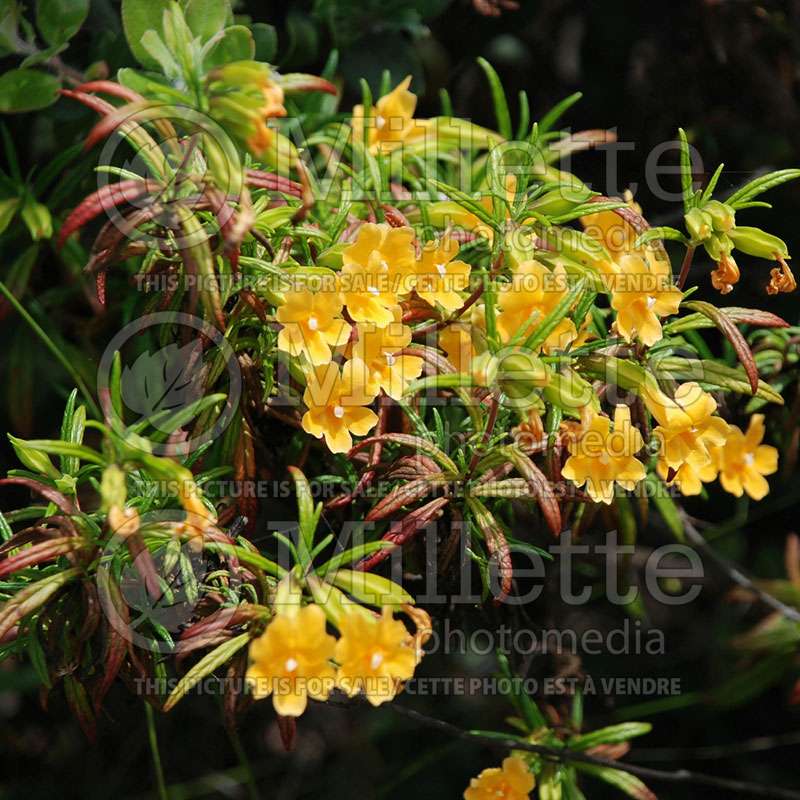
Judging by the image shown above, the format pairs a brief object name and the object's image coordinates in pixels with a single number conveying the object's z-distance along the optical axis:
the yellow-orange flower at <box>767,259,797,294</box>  1.04
